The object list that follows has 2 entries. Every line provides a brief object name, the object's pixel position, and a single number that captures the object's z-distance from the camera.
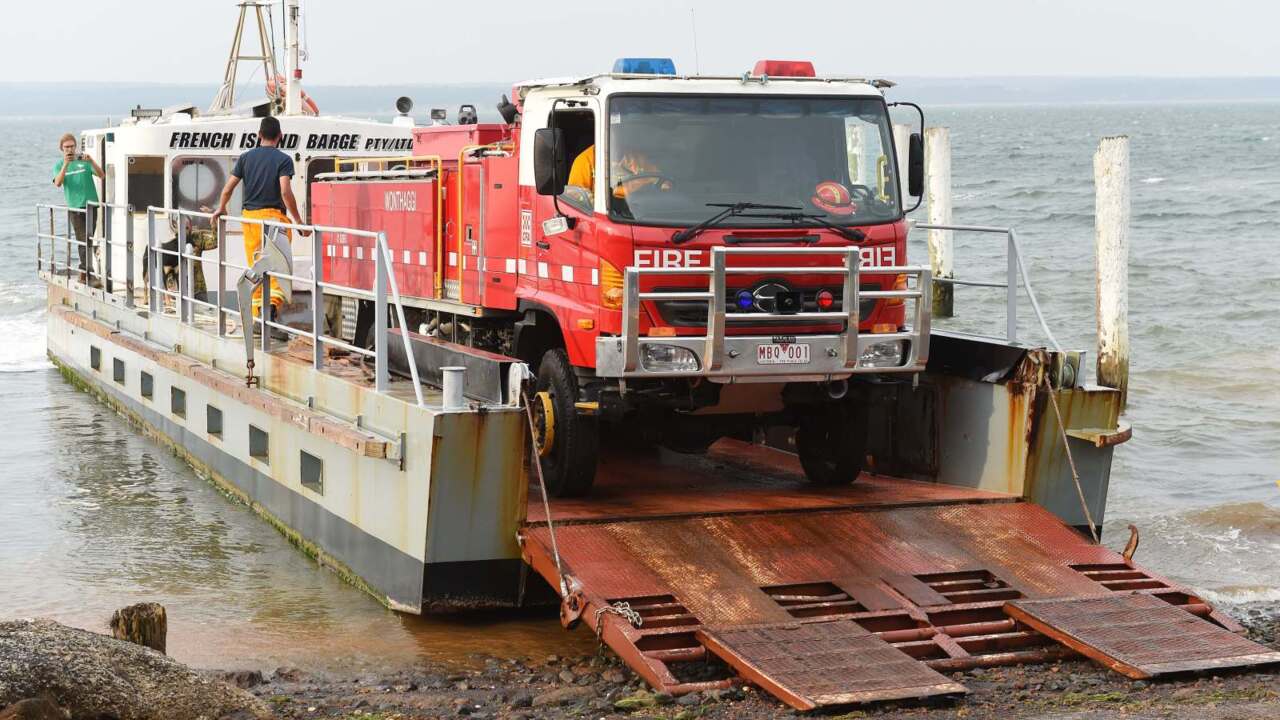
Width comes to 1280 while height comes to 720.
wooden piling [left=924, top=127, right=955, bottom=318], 24.47
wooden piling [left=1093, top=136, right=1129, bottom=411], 19.23
